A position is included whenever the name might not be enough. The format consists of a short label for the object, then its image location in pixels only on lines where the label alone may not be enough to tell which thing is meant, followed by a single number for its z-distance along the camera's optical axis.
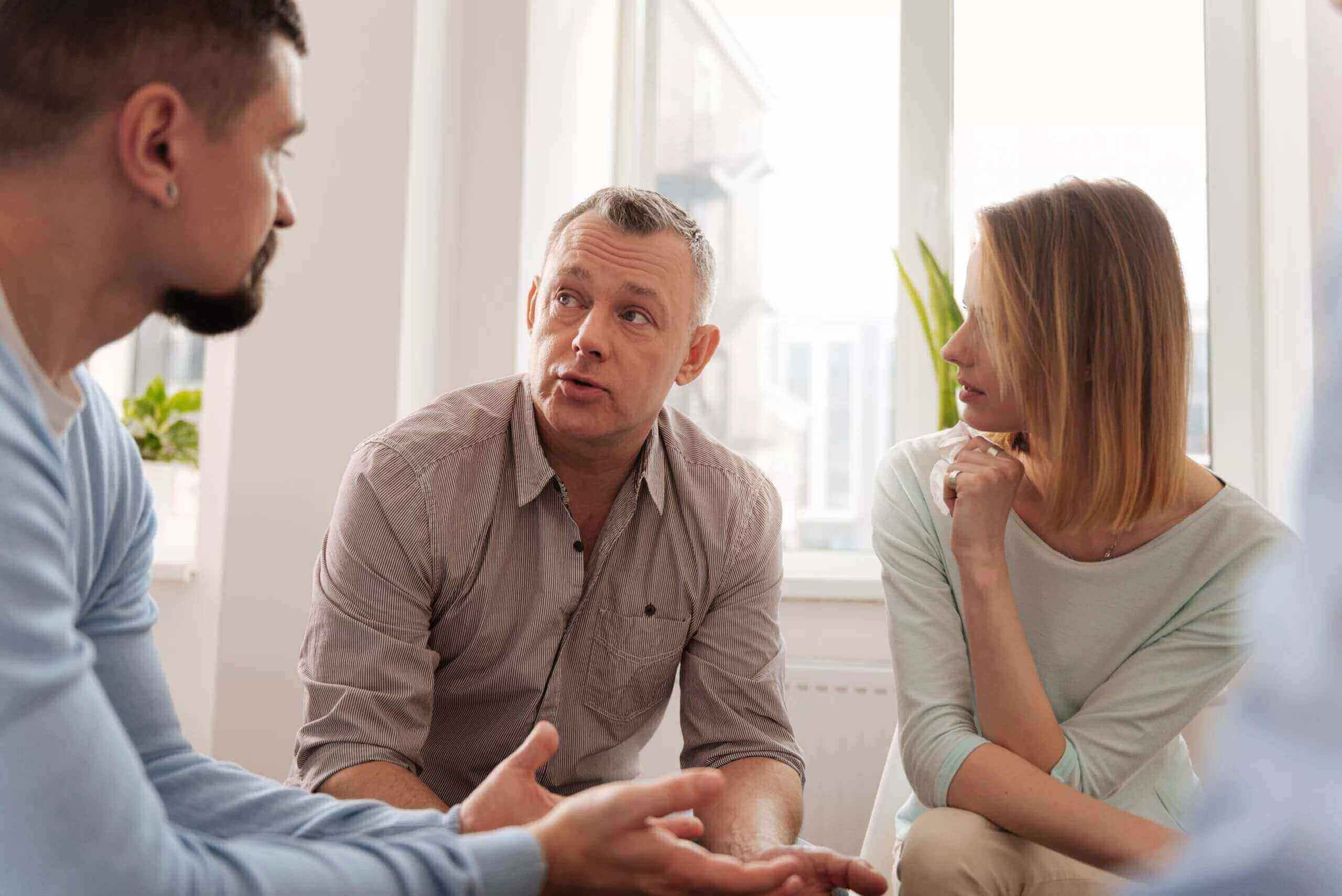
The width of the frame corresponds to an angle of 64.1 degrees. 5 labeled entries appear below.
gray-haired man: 1.44
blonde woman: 1.40
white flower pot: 2.87
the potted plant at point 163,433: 2.85
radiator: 2.38
